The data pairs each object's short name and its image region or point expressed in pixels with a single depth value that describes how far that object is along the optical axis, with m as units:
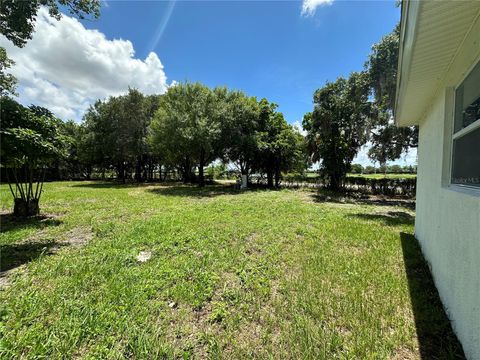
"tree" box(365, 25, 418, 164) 10.84
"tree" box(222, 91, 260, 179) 16.86
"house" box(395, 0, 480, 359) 1.77
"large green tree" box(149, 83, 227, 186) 14.88
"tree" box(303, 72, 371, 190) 13.31
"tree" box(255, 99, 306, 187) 18.55
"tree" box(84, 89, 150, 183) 21.11
